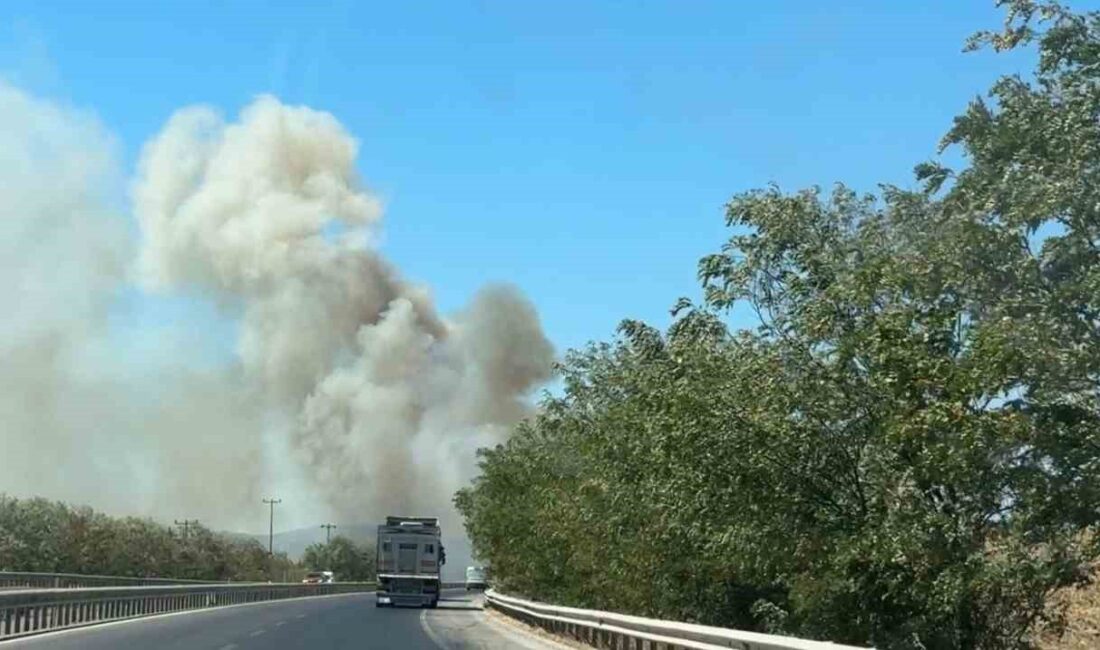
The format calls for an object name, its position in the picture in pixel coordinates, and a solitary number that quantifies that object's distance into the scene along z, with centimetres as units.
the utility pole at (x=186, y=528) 14000
